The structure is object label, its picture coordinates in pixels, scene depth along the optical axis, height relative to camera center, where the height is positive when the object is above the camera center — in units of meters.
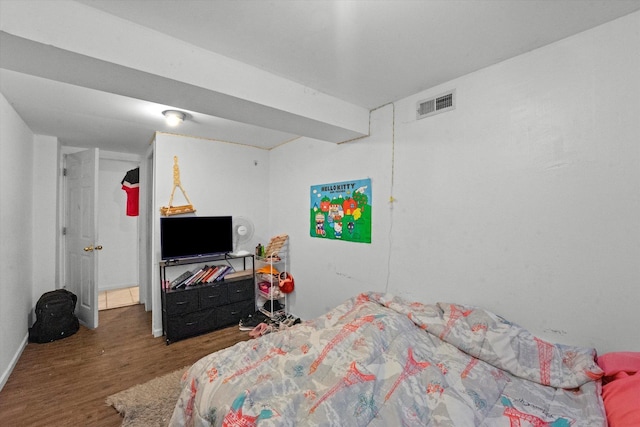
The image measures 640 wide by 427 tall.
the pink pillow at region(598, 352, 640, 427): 1.12 -0.77
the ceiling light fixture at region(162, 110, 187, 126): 2.65 +0.93
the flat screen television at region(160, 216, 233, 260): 3.23 -0.33
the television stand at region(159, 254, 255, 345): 3.12 -1.10
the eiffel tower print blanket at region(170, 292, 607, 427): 1.25 -0.89
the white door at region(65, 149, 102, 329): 3.45 -0.32
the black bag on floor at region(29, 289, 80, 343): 3.10 -1.29
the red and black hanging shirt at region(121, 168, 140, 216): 4.58 +0.34
